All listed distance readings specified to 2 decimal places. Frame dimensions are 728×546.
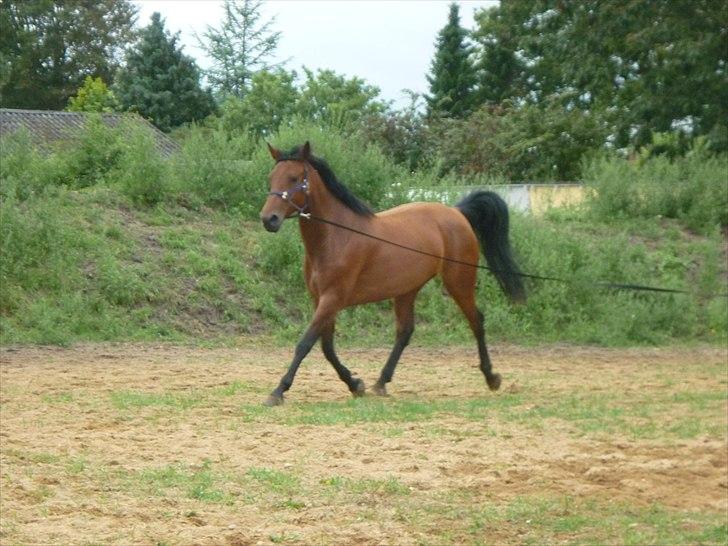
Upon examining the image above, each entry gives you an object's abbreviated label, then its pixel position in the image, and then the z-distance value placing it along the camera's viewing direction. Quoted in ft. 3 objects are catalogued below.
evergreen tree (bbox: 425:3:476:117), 188.85
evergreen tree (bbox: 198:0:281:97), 202.28
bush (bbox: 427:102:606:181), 113.91
